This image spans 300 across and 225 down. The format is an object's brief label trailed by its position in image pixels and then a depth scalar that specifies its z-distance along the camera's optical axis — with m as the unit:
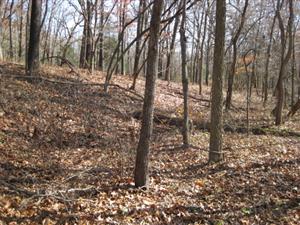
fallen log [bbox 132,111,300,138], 9.92
